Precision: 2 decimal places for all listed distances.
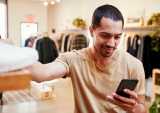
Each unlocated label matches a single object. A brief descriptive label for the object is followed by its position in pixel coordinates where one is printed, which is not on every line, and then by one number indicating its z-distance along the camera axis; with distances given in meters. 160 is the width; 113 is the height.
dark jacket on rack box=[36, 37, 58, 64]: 5.86
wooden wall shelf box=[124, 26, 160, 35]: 5.22
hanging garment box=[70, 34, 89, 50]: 6.95
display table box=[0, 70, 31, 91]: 0.50
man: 1.27
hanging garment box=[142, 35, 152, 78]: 4.91
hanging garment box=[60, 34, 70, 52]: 7.09
